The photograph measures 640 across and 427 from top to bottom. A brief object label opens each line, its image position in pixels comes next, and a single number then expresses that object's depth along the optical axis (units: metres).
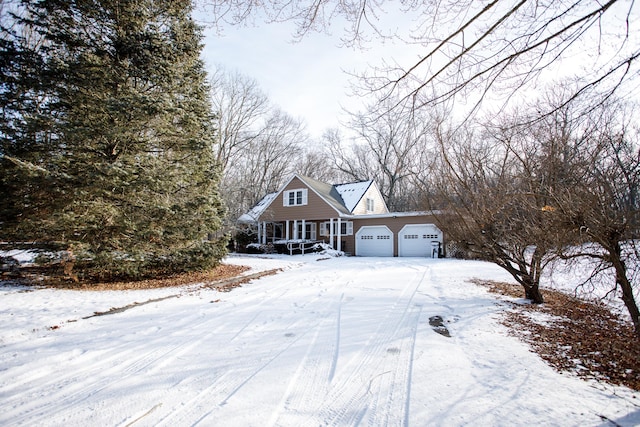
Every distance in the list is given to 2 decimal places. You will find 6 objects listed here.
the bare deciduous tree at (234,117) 23.89
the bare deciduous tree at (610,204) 3.61
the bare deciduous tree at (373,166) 32.47
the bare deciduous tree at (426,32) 2.99
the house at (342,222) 19.09
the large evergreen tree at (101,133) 7.14
